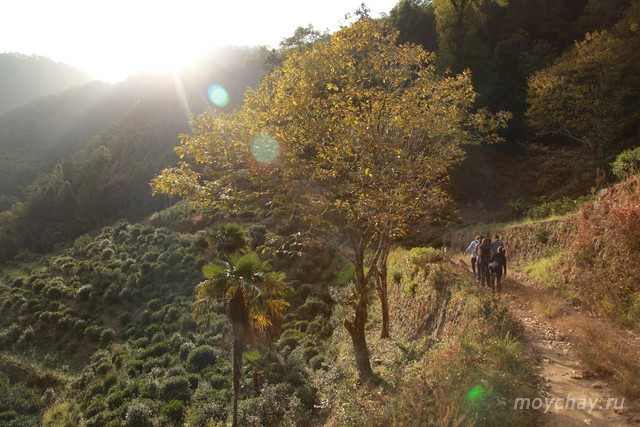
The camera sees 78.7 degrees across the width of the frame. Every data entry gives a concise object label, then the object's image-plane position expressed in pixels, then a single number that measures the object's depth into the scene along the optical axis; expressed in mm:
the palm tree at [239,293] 13219
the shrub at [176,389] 20812
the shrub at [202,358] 23953
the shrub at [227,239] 21258
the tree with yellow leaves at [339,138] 9047
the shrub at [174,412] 19066
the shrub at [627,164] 13492
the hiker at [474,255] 14366
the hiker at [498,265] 12570
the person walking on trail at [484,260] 13094
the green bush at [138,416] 19064
